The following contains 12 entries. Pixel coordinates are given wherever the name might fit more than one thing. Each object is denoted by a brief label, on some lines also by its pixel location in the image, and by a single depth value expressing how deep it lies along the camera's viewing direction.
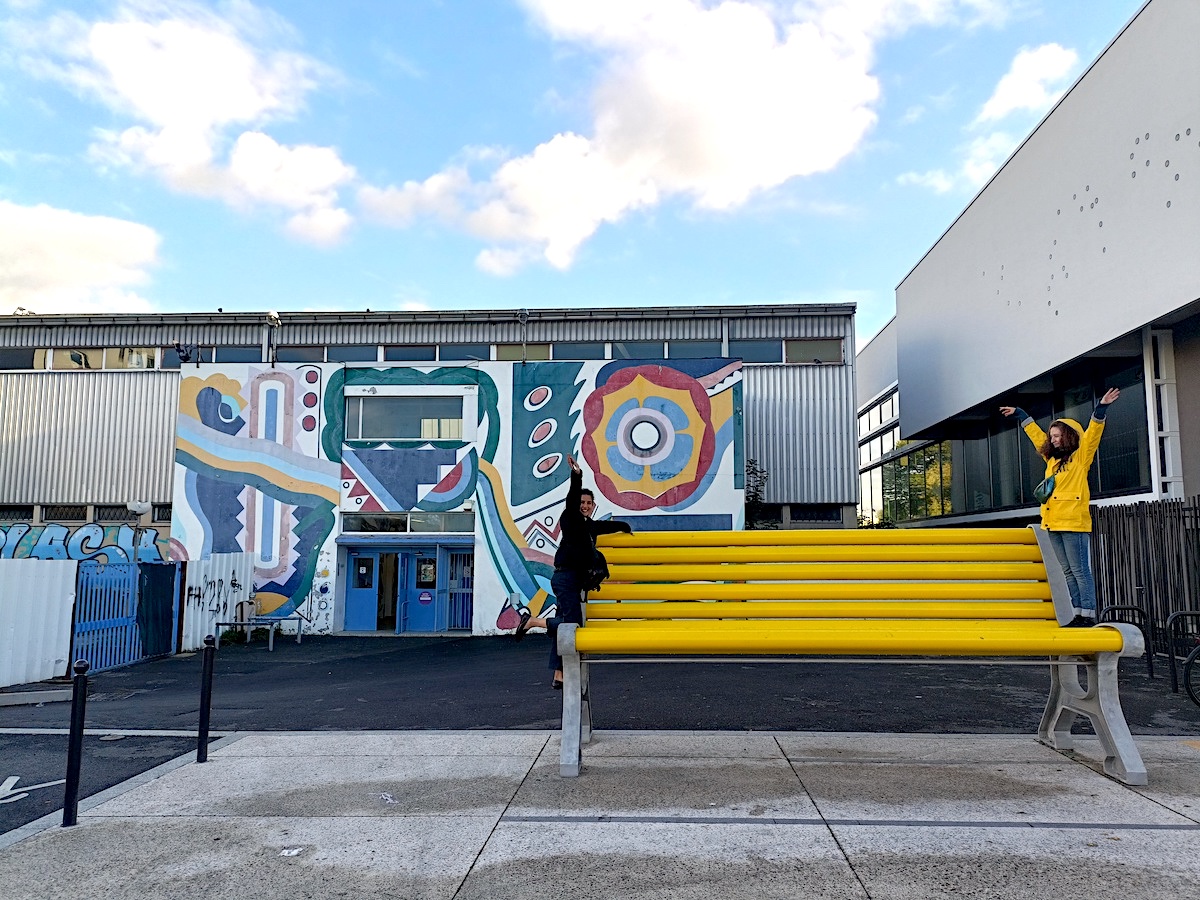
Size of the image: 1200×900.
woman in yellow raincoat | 6.25
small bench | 18.83
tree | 25.03
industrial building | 20.89
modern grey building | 13.06
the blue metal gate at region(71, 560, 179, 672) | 13.65
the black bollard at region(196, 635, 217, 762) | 5.82
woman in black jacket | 5.65
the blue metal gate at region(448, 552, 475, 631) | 22.11
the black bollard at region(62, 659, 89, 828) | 4.40
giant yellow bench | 4.82
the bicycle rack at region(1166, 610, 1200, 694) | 8.62
